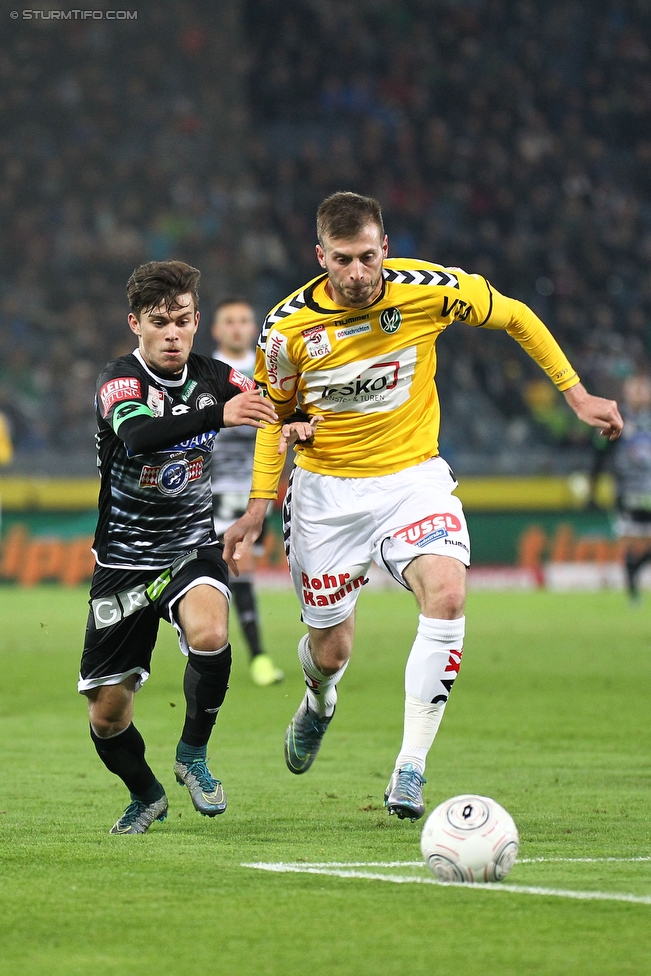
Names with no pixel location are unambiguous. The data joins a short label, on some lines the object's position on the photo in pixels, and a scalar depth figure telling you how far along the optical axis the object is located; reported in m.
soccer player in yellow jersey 11.29
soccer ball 8.25
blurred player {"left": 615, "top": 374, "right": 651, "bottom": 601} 34.97
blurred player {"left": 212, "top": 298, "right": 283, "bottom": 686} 20.73
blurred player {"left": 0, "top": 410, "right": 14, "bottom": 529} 32.06
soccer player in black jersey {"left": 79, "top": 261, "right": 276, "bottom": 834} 10.48
